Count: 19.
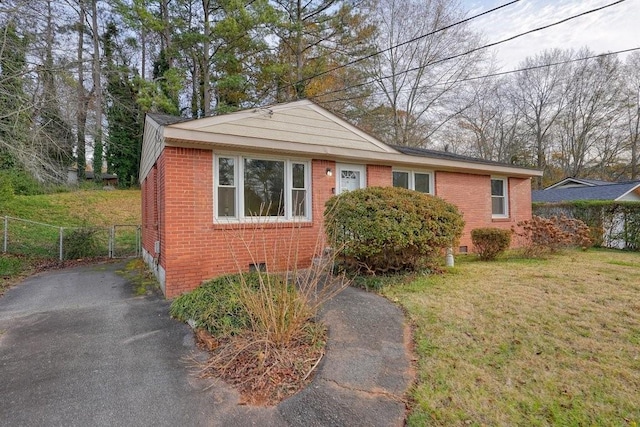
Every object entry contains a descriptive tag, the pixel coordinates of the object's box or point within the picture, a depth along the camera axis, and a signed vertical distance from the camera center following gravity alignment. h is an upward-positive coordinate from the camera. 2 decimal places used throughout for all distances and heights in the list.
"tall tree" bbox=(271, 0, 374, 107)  16.86 +9.77
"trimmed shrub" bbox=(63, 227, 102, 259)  10.44 -0.82
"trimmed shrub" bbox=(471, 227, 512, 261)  8.05 -0.64
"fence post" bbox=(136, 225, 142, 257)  11.72 -0.91
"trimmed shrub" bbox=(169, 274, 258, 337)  3.96 -1.24
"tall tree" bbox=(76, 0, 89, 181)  7.82 +2.88
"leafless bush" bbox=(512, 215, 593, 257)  8.30 -0.50
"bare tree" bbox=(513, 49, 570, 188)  26.03 +9.87
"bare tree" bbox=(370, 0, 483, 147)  19.09 +9.55
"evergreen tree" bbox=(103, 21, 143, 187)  19.95 +6.17
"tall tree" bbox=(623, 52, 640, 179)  24.16 +8.50
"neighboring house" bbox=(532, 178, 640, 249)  10.96 +1.16
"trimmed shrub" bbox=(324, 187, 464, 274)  5.47 -0.18
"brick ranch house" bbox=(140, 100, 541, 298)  5.61 +0.90
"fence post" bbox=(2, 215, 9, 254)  10.30 -0.58
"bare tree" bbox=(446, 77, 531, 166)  24.56 +7.49
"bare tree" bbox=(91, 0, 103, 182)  9.51 +5.31
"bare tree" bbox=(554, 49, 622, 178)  24.78 +8.14
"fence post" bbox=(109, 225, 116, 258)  11.07 -0.83
